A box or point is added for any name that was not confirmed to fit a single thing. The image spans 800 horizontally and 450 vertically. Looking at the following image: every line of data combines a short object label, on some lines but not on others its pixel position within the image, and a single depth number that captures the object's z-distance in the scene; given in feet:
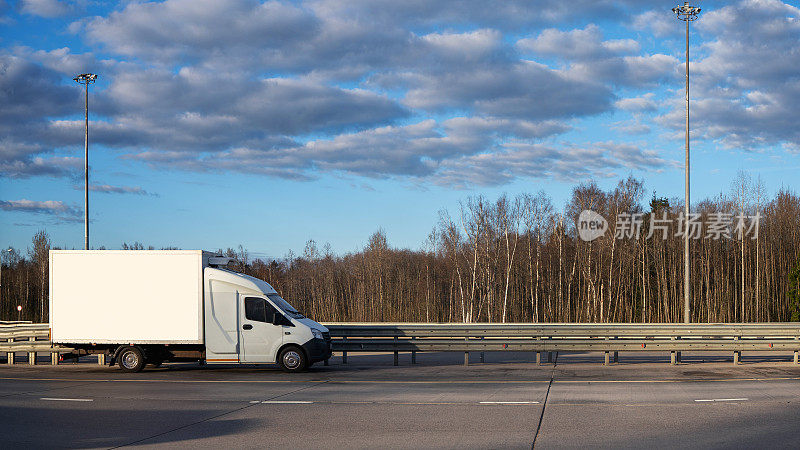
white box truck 59.52
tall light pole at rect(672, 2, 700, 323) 90.80
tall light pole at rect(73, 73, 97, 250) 103.36
